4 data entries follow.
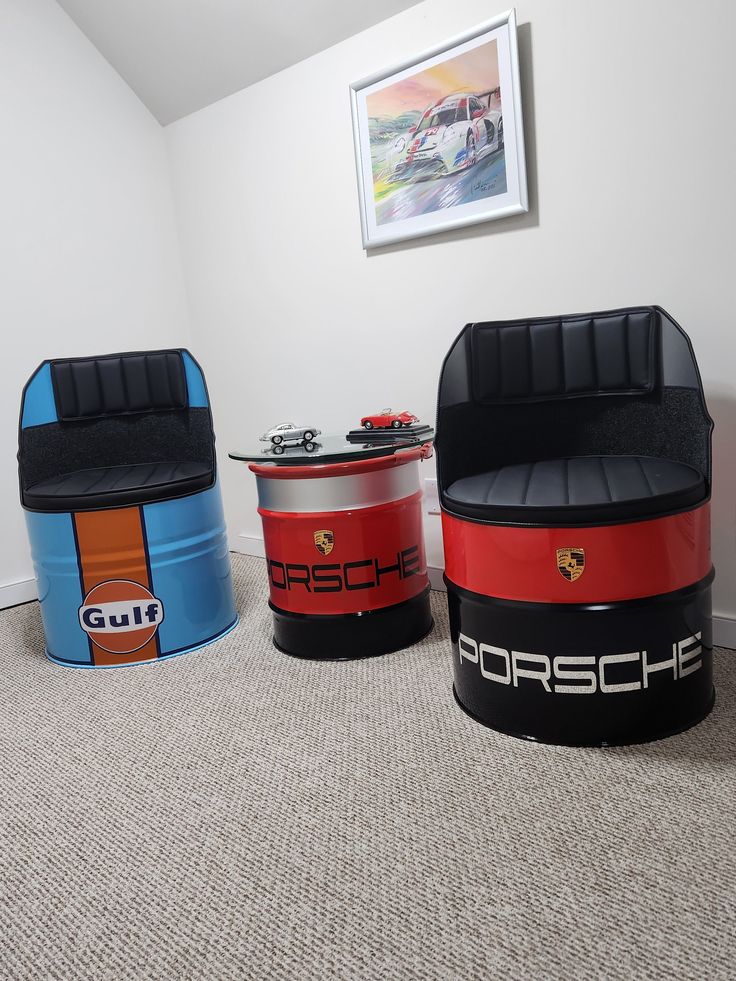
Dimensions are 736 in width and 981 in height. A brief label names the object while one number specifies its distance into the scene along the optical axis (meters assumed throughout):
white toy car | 2.24
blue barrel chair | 2.18
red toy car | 2.29
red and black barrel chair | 1.46
